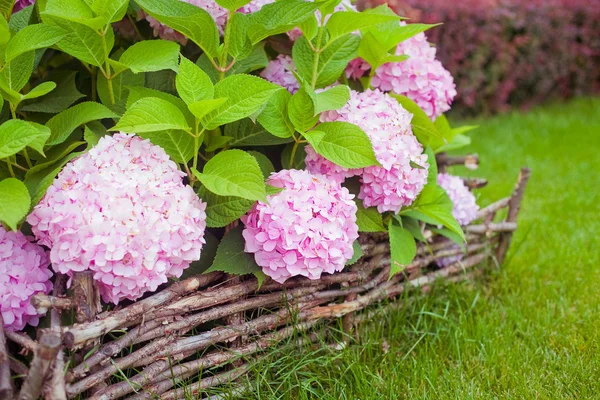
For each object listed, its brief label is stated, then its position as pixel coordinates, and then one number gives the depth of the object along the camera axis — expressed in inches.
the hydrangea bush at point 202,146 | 54.7
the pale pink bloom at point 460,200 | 89.8
